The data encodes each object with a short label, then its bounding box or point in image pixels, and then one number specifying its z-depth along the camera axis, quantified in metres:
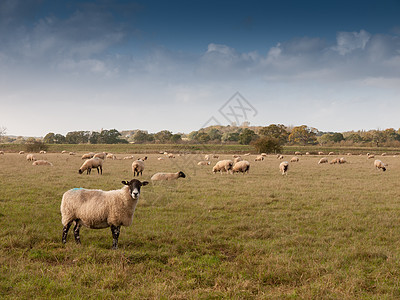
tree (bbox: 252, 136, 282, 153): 67.19
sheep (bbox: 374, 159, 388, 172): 28.31
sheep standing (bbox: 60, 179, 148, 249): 7.05
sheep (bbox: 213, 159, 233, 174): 25.14
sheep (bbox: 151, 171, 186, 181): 20.20
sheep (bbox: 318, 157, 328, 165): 39.59
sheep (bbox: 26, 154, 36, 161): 35.60
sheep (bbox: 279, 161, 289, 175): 24.23
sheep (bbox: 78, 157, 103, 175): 23.16
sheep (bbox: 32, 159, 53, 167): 29.02
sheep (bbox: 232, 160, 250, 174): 24.64
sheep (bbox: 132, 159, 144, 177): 23.12
